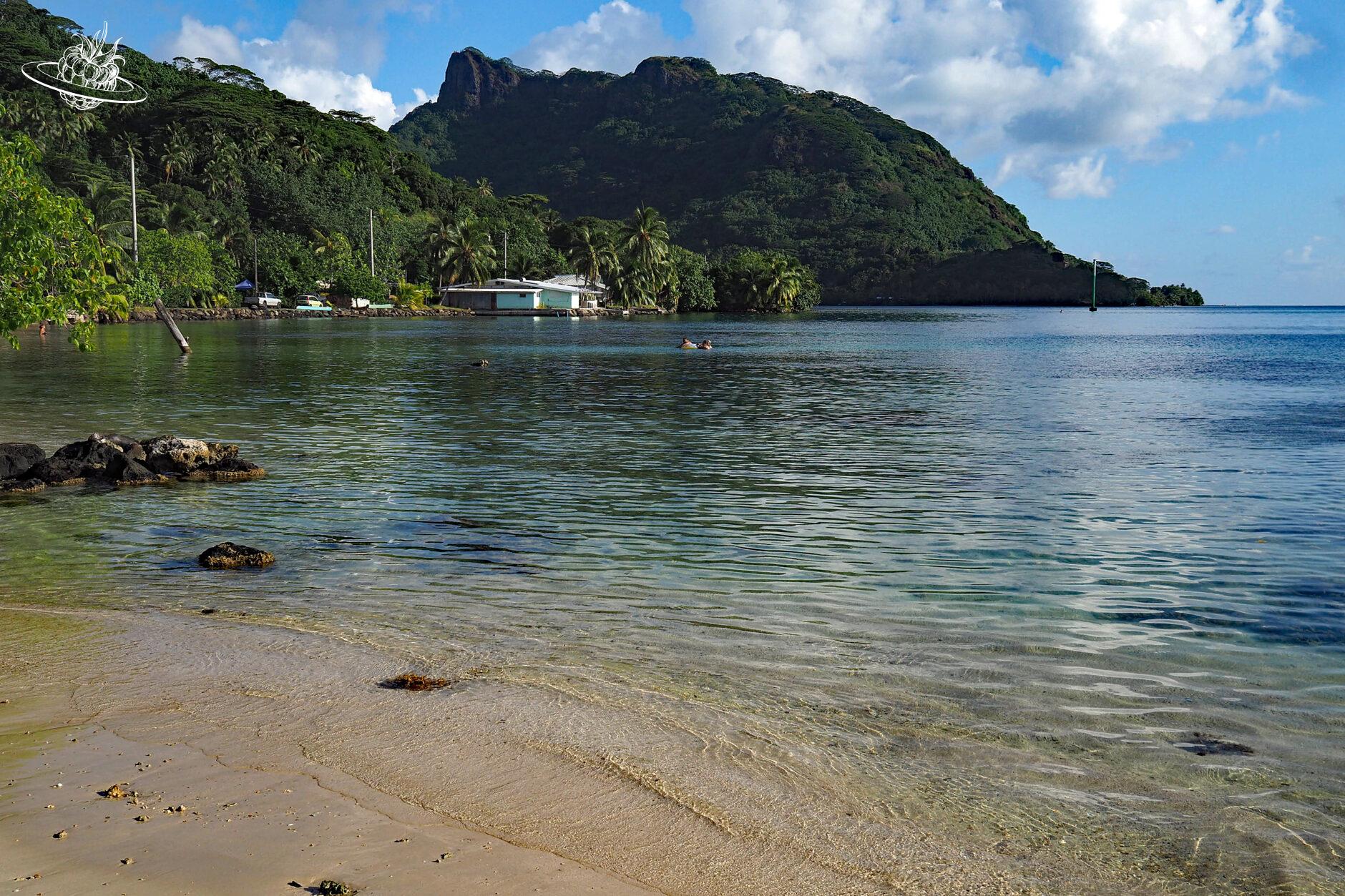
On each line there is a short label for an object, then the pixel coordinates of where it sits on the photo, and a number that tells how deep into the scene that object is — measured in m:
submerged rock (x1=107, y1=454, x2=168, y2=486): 17.59
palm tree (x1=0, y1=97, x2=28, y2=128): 130.38
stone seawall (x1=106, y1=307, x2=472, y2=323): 102.50
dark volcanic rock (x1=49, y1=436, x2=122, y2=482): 17.80
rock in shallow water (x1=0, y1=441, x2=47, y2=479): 17.33
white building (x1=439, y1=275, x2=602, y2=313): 136.88
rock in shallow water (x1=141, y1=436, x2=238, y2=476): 18.36
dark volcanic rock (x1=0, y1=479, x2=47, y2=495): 16.51
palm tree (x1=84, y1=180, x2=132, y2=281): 108.06
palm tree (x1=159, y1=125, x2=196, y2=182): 140.75
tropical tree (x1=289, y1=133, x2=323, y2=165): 164.50
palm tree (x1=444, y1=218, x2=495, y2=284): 143.62
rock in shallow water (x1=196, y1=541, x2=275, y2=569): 11.86
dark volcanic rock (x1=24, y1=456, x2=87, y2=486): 17.23
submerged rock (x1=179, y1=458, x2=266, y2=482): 18.19
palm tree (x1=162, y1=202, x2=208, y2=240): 124.69
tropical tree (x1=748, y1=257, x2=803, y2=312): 185.00
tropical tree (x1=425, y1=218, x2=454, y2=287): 145.62
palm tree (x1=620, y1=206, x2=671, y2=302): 152.88
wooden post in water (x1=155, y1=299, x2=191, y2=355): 52.80
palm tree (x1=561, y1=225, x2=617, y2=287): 150.75
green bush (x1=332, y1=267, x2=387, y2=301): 130.88
